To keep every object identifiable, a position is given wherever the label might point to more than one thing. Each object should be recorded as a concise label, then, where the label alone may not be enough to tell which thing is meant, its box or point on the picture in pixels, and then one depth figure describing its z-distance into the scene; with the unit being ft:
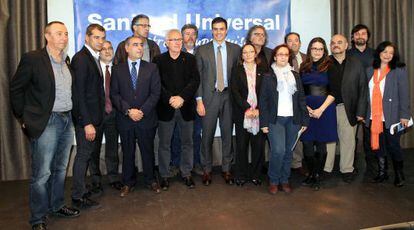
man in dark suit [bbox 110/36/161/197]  11.91
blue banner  14.93
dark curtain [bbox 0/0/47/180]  14.01
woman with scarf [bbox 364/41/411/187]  12.63
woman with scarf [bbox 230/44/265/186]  12.48
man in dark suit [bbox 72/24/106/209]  10.65
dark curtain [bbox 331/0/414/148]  17.31
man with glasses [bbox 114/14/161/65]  13.57
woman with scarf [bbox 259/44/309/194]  11.96
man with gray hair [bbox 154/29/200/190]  12.43
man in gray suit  13.01
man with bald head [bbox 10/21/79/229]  9.27
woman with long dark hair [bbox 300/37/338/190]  12.63
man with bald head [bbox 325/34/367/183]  12.80
